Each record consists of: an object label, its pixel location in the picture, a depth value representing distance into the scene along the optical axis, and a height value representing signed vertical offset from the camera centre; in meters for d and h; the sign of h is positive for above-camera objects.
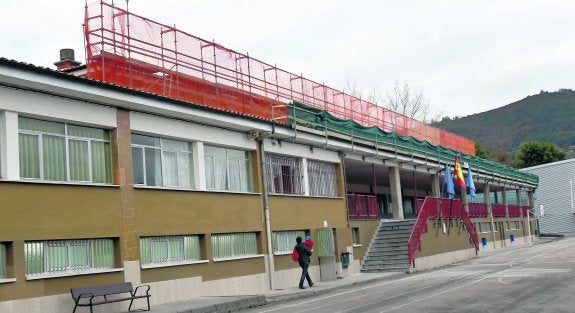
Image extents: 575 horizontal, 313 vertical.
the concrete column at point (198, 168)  22.36 +2.19
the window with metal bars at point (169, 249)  19.64 -0.37
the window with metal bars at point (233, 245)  22.64 -0.45
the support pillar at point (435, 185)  43.96 +2.12
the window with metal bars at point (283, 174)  26.31 +2.16
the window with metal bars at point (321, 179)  29.30 +2.10
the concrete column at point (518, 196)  66.78 +1.58
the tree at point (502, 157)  105.29 +8.86
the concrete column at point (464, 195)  49.00 +1.53
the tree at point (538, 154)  94.00 +7.86
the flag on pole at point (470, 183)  43.06 +2.10
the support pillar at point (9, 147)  15.90 +2.36
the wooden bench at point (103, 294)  16.25 -1.28
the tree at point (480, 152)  92.54 +8.61
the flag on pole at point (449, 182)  39.19 +2.03
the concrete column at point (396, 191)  37.50 +1.64
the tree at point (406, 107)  76.00 +12.51
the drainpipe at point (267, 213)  24.70 +0.63
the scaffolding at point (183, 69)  20.52 +5.95
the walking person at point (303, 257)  23.88 -1.04
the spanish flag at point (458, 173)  39.97 +2.52
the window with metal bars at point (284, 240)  25.83 -0.42
